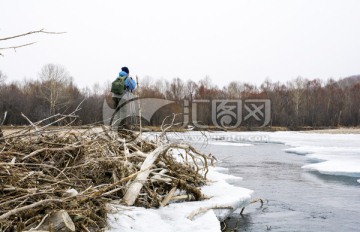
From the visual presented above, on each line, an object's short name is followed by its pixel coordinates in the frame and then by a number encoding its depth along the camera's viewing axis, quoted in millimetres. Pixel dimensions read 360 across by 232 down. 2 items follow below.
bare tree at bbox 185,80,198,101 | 65125
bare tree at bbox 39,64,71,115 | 34831
